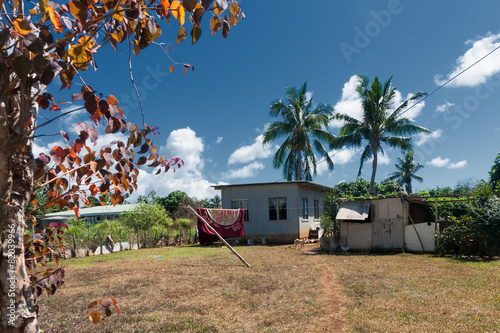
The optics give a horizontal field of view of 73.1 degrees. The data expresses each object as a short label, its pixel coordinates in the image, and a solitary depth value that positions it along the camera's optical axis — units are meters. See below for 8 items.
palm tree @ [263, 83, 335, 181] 25.42
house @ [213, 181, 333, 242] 20.25
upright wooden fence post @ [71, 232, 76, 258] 15.17
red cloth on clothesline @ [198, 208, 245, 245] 18.52
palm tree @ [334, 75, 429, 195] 23.92
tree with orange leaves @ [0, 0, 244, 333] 1.16
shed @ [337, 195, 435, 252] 13.86
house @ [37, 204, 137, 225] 35.28
